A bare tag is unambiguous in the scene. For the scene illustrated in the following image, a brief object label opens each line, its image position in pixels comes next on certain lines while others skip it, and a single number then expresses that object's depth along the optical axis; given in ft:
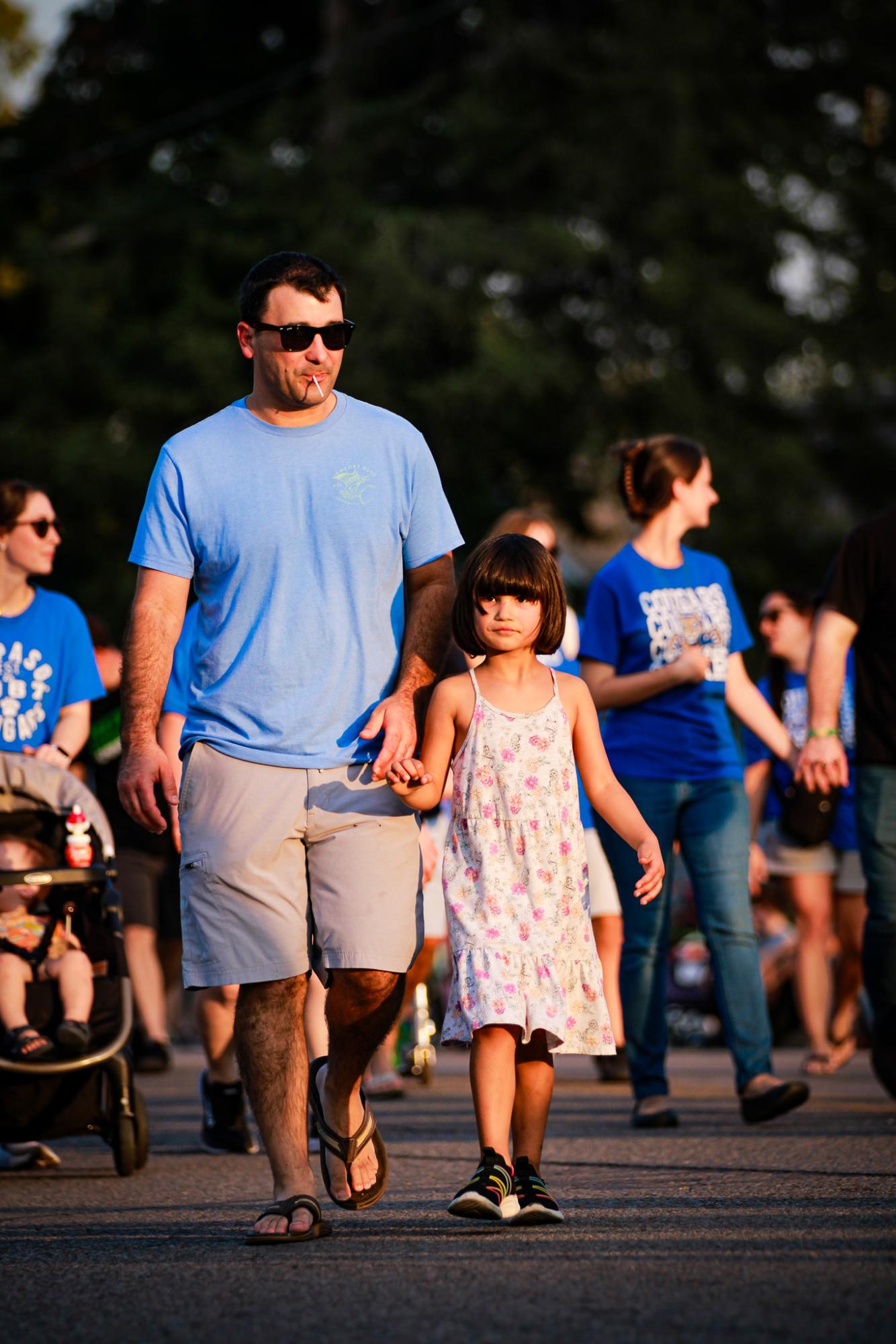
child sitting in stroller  41.09
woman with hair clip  47.37
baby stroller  40.93
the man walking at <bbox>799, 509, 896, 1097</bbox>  44.45
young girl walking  31.12
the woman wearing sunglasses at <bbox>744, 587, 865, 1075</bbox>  67.36
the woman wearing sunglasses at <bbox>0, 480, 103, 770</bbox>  46.03
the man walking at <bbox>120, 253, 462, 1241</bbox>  30.68
